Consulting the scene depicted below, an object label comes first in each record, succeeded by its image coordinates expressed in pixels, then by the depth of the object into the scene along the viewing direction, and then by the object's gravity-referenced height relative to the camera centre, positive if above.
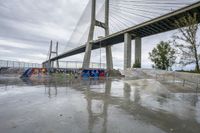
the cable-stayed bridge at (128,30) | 25.43 +8.53
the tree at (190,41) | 17.56 +3.40
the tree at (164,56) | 30.16 +2.92
